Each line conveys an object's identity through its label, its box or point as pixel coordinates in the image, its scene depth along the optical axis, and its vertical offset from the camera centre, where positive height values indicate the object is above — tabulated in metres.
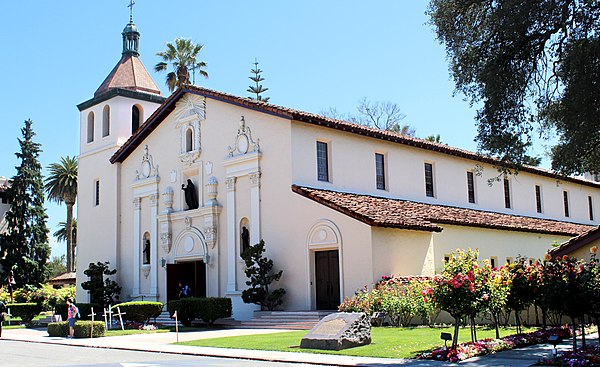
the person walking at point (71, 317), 25.03 -1.04
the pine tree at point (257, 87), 57.50 +16.54
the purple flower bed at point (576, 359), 12.85 -1.62
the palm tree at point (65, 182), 63.78 +9.95
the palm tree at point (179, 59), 51.06 +17.05
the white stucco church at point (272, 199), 26.56 +4.00
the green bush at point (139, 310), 29.14 -0.98
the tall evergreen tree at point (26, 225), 50.50 +4.92
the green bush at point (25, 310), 37.09 -1.08
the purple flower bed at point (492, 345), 14.68 -1.57
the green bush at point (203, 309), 26.98 -0.95
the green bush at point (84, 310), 32.48 -1.03
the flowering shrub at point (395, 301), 22.22 -0.70
